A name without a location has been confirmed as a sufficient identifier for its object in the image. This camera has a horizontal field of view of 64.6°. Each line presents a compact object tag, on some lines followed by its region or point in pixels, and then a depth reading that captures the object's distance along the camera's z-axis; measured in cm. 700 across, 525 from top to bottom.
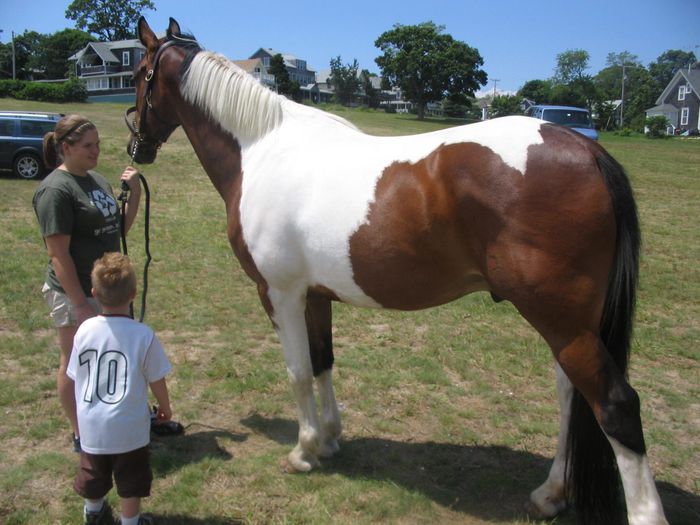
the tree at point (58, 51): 6925
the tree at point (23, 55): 5894
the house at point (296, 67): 10133
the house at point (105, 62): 6375
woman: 282
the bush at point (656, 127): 4162
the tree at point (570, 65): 9844
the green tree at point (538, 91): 7782
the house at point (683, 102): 6094
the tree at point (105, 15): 8112
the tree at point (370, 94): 8362
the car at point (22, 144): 1377
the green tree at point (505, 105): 5850
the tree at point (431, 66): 6134
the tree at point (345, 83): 8388
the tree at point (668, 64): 10525
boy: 234
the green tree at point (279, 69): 5741
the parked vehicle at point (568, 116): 2183
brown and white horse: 227
